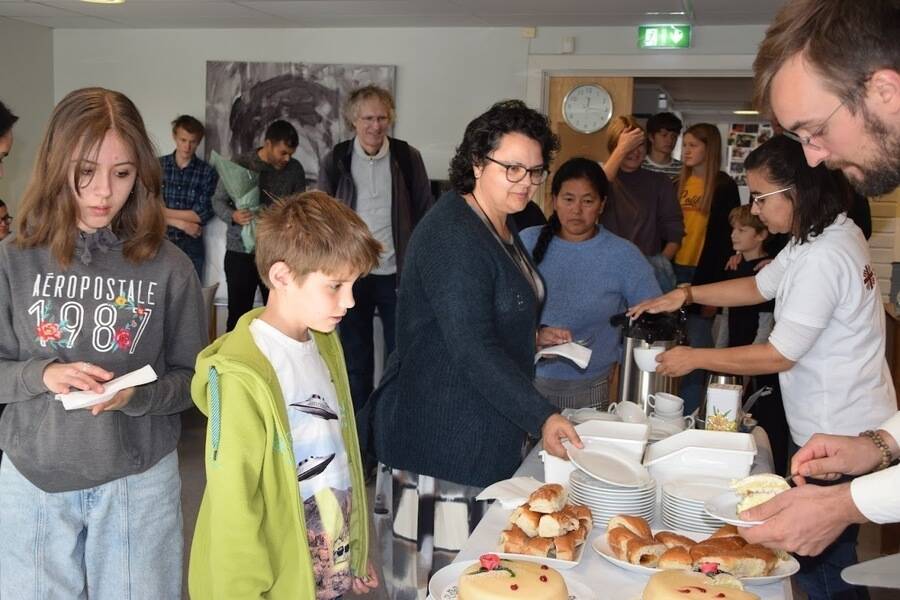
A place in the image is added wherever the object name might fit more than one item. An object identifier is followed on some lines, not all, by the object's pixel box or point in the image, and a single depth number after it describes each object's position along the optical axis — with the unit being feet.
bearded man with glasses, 4.67
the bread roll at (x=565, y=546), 5.40
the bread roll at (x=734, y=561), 5.30
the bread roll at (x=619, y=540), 5.50
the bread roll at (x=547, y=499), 5.68
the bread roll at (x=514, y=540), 5.47
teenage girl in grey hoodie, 6.00
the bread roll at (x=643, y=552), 5.41
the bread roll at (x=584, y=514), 5.85
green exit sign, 19.75
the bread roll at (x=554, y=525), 5.54
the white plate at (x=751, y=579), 5.32
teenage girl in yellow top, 15.14
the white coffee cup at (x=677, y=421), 8.23
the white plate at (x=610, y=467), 6.23
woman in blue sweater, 9.79
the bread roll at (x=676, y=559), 5.26
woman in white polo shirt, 7.64
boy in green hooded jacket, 5.37
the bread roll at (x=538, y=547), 5.42
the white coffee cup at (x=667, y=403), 8.39
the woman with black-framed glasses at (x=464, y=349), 6.95
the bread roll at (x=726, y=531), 5.65
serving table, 5.26
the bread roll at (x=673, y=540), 5.60
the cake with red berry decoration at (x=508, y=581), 4.57
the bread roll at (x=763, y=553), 5.38
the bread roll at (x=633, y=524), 5.63
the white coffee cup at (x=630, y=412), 8.04
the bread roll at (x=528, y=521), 5.59
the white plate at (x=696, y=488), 6.15
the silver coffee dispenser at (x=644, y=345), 9.05
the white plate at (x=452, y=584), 4.94
